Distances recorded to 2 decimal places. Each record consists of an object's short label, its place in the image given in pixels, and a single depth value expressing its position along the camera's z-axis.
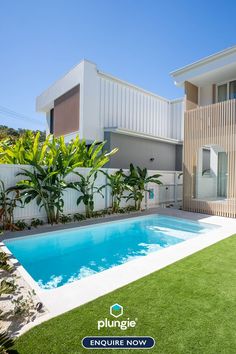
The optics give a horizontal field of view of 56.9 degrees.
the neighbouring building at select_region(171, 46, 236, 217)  10.76
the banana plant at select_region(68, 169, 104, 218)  10.07
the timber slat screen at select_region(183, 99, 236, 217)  10.67
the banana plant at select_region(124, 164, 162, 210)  12.01
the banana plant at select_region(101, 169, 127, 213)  11.42
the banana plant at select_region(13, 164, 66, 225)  8.51
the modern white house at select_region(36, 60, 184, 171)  14.42
